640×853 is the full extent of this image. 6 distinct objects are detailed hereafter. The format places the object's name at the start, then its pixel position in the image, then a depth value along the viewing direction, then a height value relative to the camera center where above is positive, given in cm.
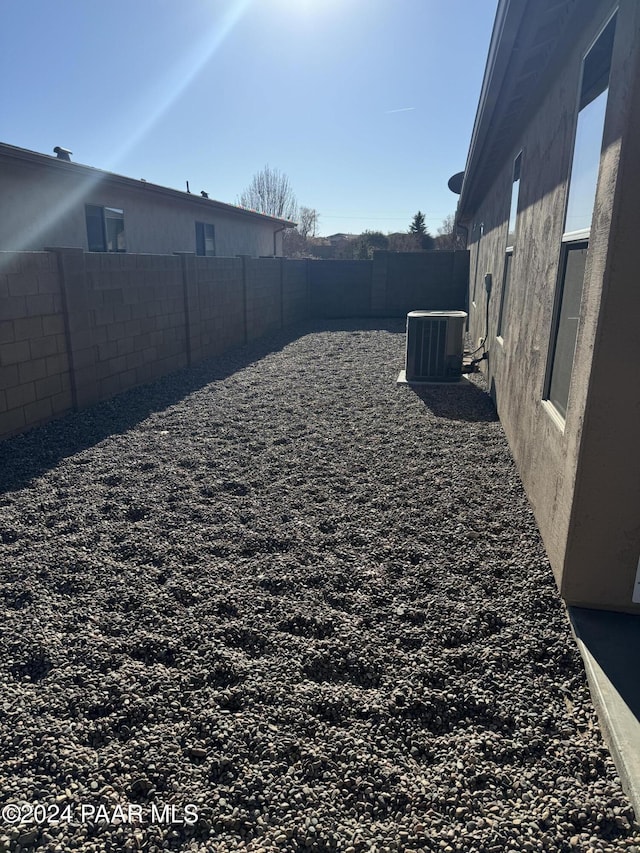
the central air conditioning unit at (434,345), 855 -103
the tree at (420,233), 3744 +297
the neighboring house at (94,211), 999 +123
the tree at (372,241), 3705 +213
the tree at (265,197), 4956 +622
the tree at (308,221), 5594 +491
